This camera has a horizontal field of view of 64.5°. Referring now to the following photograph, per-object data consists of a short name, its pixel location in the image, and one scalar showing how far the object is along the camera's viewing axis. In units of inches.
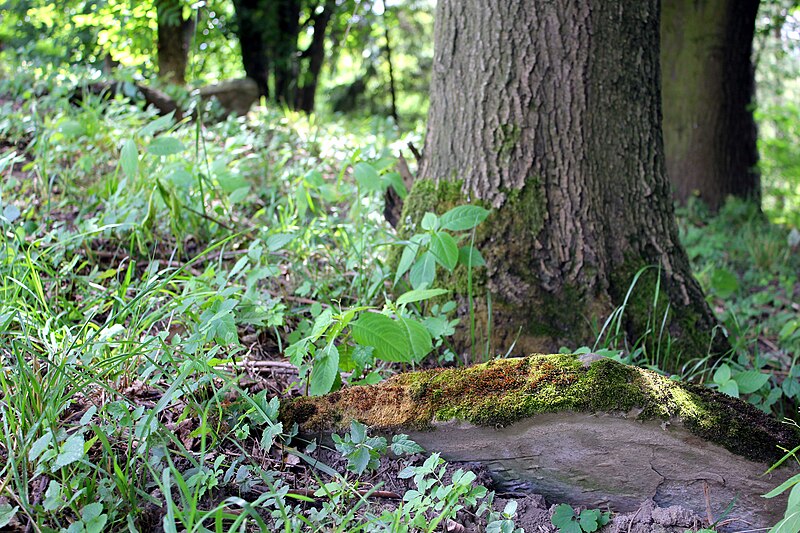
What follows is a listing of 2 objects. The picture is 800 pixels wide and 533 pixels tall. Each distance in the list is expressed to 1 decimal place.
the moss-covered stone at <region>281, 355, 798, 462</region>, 66.6
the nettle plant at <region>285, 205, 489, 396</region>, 71.0
